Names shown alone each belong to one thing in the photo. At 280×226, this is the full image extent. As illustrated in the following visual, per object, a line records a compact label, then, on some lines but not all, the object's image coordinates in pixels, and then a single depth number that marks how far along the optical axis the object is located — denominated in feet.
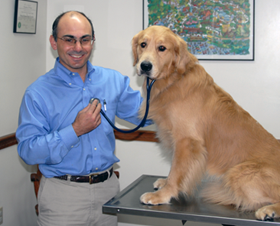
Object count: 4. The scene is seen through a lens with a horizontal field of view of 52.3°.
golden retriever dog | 5.54
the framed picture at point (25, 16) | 8.39
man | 5.55
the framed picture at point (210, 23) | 8.73
